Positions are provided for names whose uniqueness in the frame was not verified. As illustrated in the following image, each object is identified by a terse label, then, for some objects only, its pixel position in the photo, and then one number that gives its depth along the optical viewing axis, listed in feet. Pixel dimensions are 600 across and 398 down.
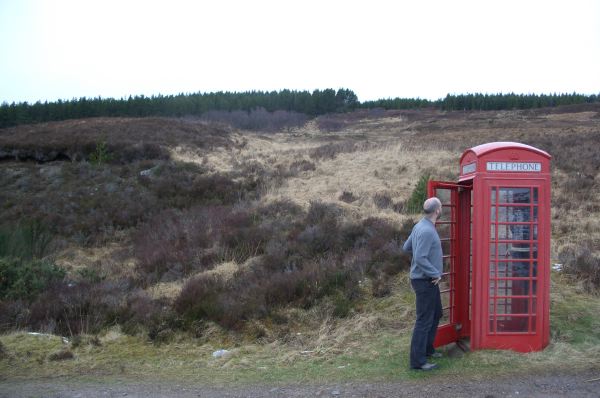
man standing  19.98
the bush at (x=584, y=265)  29.14
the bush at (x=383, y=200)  53.01
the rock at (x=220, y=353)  26.01
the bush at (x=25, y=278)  34.94
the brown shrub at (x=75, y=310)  29.99
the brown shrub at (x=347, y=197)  57.43
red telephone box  21.25
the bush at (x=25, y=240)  52.39
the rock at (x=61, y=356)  25.57
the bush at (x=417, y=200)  48.00
